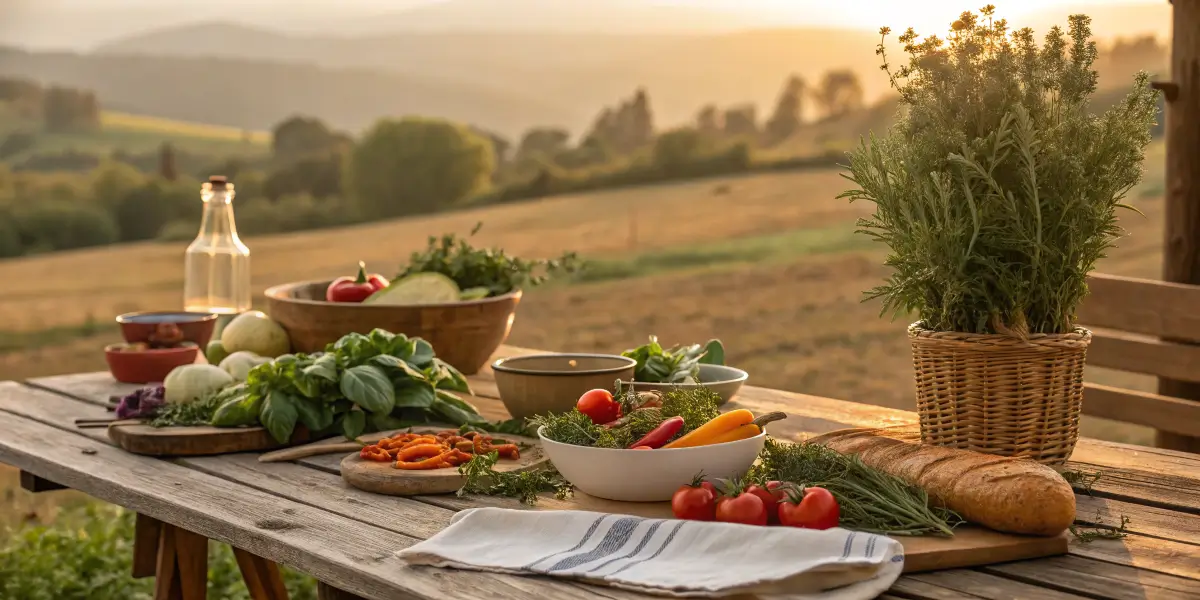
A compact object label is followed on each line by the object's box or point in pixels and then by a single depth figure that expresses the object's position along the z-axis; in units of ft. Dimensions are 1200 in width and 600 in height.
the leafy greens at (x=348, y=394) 7.77
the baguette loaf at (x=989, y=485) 5.36
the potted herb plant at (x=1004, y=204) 6.44
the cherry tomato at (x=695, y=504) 5.64
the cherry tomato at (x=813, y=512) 5.35
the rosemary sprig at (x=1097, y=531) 5.69
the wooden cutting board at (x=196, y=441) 7.75
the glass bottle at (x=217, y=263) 11.29
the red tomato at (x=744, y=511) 5.46
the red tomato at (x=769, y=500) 5.59
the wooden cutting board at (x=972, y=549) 5.19
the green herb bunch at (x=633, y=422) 6.22
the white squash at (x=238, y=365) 9.09
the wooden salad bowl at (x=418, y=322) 9.82
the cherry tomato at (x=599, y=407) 6.60
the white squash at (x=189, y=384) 8.47
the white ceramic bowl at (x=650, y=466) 5.97
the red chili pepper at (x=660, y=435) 6.11
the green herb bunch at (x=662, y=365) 8.61
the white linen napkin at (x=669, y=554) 4.78
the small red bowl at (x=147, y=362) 10.20
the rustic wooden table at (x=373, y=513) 5.05
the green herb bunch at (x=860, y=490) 5.54
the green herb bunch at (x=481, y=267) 10.75
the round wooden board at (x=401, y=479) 6.61
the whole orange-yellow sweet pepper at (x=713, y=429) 6.05
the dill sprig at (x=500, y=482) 6.49
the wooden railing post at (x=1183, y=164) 13.84
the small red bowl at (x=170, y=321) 10.52
